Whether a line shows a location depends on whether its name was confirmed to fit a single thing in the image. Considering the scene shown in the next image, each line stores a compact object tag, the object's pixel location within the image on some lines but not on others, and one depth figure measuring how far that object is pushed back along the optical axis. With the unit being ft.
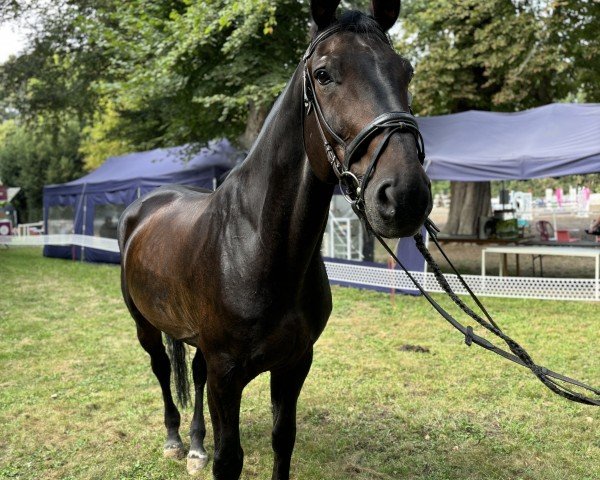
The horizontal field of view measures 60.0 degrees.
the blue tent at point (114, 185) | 41.83
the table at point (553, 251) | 27.09
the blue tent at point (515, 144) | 26.03
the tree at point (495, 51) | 42.01
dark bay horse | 4.99
